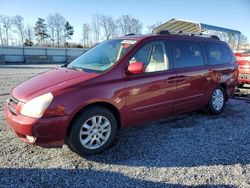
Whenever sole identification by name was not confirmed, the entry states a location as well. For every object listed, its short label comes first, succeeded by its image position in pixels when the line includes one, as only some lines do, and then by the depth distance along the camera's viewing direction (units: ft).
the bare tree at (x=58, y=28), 165.63
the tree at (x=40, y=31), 156.85
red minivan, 8.35
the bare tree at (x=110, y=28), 167.20
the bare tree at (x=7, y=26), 155.03
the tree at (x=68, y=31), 170.83
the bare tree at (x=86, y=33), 170.93
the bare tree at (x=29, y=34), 155.03
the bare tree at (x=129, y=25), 151.57
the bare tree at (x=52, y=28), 163.09
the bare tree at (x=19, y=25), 158.35
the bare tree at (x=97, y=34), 173.52
